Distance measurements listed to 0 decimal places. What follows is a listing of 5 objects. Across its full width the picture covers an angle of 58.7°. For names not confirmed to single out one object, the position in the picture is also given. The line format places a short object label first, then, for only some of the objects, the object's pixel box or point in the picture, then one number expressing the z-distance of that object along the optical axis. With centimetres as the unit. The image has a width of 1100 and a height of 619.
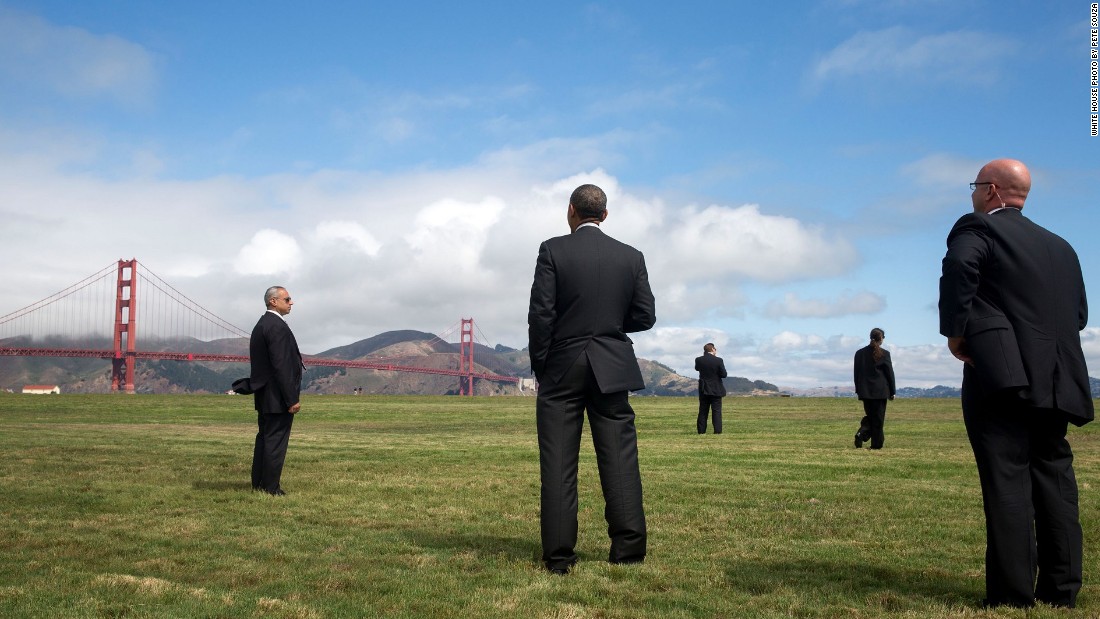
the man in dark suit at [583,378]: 605
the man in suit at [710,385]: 2052
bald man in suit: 484
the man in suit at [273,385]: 1007
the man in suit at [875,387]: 1595
